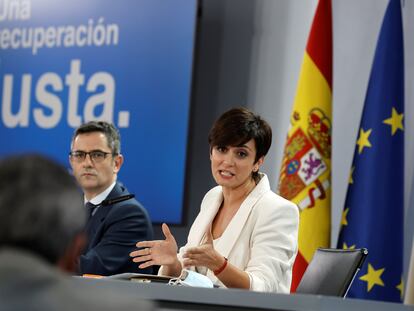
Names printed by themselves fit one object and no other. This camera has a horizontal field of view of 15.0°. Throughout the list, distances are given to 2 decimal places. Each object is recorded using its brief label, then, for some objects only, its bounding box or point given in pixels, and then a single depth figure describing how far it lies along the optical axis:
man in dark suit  6.85
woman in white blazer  5.39
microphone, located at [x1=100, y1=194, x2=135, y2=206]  7.17
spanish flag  8.66
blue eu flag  8.18
